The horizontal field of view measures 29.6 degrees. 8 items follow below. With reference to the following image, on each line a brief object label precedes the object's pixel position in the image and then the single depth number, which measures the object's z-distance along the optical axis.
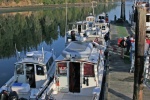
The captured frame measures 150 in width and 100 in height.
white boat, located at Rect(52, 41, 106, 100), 14.94
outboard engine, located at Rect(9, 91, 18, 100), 13.94
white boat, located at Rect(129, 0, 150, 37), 34.03
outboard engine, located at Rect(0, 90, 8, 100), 14.17
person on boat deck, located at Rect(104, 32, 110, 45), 29.66
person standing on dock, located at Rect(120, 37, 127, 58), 22.12
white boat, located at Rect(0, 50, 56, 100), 15.57
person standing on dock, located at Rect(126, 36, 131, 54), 22.78
